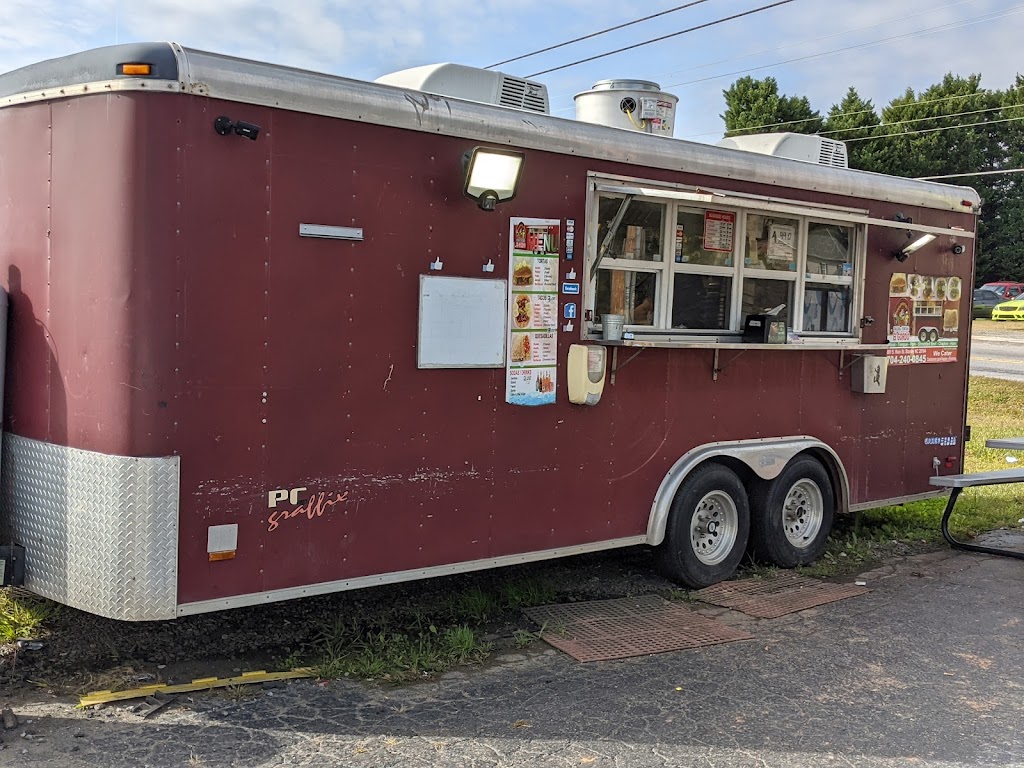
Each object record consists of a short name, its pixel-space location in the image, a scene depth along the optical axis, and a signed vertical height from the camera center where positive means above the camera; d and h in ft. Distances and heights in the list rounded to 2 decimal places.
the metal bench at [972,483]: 25.02 -3.34
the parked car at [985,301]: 120.06 +8.04
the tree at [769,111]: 141.28 +36.73
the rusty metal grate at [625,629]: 17.07 -5.46
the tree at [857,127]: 148.56 +36.49
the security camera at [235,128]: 13.55 +2.91
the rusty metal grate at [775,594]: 19.79 -5.35
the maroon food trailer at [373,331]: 13.39 +0.08
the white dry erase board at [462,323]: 15.99 +0.28
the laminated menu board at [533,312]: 17.22 +0.55
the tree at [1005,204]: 152.87 +26.41
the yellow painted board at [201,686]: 13.74 -5.50
